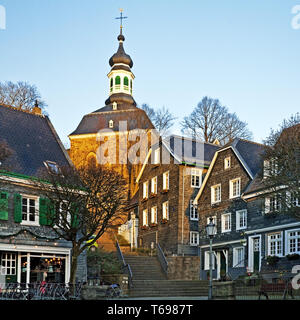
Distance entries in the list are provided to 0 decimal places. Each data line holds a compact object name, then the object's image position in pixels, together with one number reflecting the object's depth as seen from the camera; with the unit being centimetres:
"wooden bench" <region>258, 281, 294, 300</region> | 1874
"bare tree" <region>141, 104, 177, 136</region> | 5510
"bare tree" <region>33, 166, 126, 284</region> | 2403
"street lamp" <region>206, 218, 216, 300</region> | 2122
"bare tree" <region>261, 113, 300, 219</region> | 2078
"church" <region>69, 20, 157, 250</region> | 5691
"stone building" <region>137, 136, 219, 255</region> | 3709
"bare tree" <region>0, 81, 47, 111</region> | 4450
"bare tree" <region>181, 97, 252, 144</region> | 5228
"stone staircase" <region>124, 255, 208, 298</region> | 2756
